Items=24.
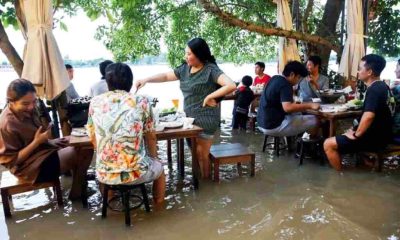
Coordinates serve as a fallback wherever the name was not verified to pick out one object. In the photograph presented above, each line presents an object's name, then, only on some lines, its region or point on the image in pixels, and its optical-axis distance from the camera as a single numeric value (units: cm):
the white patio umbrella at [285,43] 580
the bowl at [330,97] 575
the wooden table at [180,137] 301
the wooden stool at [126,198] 278
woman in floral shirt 260
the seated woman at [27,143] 289
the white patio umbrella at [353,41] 522
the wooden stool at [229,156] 380
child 650
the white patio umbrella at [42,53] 334
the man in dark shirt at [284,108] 421
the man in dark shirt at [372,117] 368
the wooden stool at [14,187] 299
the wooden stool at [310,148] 438
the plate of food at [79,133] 320
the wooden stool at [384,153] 385
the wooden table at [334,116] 418
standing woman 352
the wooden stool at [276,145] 486
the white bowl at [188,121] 346
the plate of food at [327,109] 431
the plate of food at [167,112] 385
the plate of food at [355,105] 437
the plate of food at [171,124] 337
